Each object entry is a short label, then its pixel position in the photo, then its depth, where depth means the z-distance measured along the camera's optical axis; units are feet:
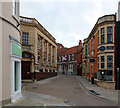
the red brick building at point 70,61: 147.64
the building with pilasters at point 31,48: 68.13
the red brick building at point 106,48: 52.16
